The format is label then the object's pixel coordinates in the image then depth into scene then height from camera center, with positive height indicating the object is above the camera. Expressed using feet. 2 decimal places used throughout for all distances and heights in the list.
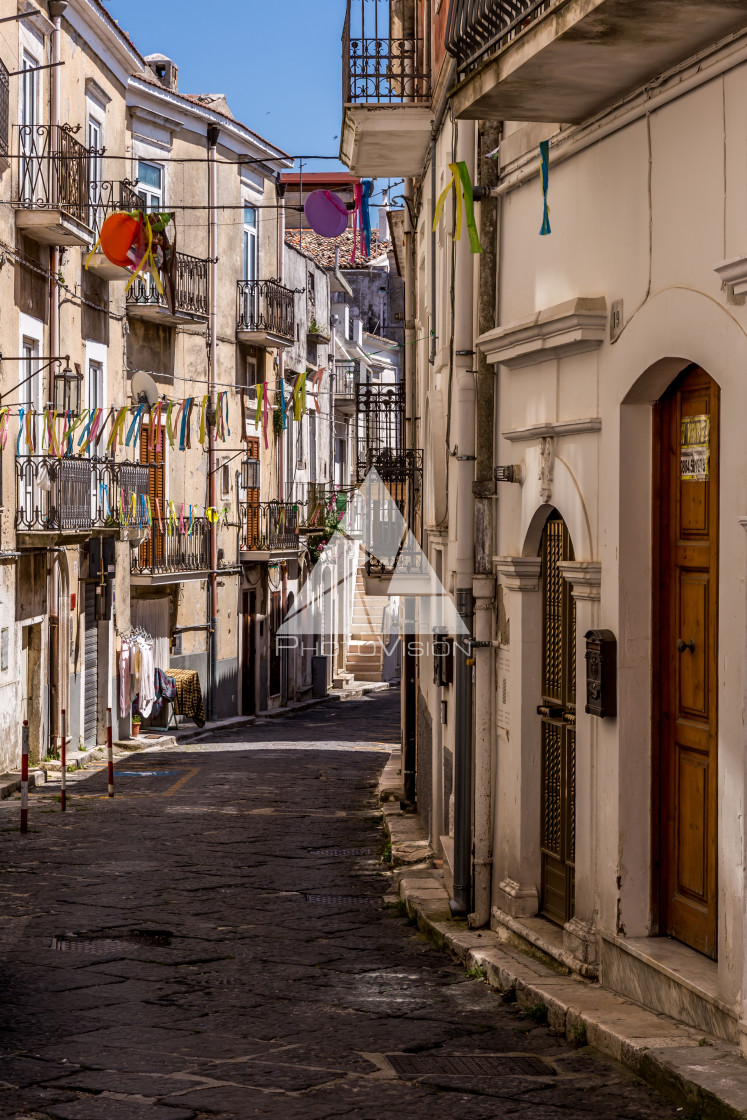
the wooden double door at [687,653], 20.66 -0.81
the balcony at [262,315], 100.78 +20.34
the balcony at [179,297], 82.38 +18.18
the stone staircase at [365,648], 137.49 -4.69
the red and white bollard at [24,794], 44.37 -6.03
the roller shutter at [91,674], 73.82 -3.92
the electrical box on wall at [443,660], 35.24 -1.52
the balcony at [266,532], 103.76 +5.02
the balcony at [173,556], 84.79 +2.69
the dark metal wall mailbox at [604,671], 22.80 -1.15
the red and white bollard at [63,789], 49.55 -6.64
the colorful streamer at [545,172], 24.29 +7.33
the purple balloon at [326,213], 43.11 +11.76
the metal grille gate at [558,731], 26.53 -2.50
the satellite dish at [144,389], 79.30 +11.81
